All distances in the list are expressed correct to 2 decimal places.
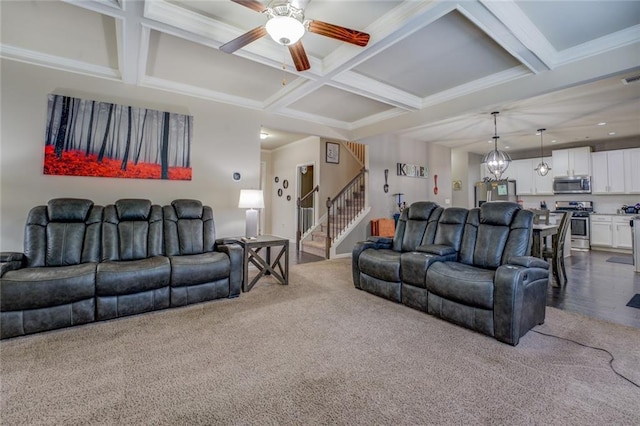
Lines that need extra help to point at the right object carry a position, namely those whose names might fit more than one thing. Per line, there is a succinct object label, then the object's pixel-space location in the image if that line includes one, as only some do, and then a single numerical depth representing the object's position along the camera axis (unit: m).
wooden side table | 3.77
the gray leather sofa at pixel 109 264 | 2.44
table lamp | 4.06
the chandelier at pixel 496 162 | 5.59
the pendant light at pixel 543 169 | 7.12
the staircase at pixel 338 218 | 6.29
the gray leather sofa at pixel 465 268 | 2.42
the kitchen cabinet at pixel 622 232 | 6.80
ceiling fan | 2.05
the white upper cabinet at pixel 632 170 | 6.80
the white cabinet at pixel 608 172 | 7.04
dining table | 3.79
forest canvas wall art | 3.39
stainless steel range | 7.29
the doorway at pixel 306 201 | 7.59
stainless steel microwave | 7.48
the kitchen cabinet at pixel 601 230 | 7.09
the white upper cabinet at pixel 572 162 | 7.52
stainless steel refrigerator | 9.02
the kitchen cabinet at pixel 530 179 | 8.37
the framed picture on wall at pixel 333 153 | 7.38
